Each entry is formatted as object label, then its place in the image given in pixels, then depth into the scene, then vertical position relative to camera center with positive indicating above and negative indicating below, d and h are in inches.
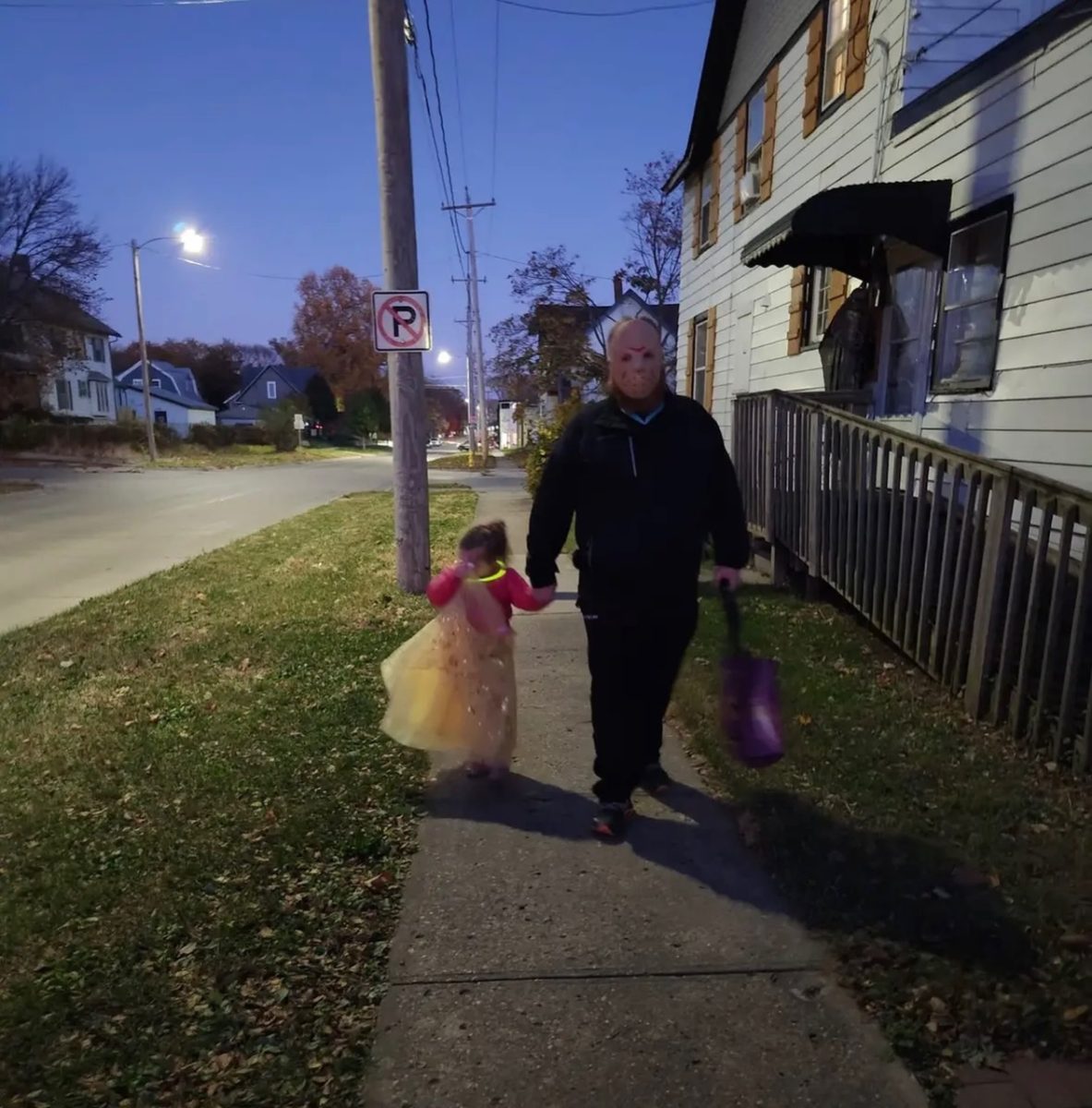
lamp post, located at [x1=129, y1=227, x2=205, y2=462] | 1248.8 +59.5
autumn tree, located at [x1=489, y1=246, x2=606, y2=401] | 1192.2 +89.7
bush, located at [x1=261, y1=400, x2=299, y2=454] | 1941.4 -76.4
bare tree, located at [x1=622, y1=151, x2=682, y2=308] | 1214.9 +220.1
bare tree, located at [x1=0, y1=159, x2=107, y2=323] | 1437.0 +226.9
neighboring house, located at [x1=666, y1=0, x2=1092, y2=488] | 195.6 +52.2
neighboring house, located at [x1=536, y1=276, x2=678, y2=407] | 1218.6 +113.0
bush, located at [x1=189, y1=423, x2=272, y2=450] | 1790.1 -90.3
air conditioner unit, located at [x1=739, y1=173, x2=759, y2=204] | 435.8 +107.7
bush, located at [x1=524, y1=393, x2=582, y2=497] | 457.7 -22.4
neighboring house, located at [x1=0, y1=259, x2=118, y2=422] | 1485.0 +103.9
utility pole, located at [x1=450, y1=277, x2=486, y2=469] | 1636.3 +33.2
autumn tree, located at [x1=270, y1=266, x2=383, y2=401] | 3154.5 +244.6
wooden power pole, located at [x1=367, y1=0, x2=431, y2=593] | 253.4 +42.6
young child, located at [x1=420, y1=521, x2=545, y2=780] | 137.9 -32.4
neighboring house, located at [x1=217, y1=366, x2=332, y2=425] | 3139.8 +20.0
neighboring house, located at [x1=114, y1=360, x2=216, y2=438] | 2709.2 +0.7
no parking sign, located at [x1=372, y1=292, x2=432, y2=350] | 257.9 +22.9
